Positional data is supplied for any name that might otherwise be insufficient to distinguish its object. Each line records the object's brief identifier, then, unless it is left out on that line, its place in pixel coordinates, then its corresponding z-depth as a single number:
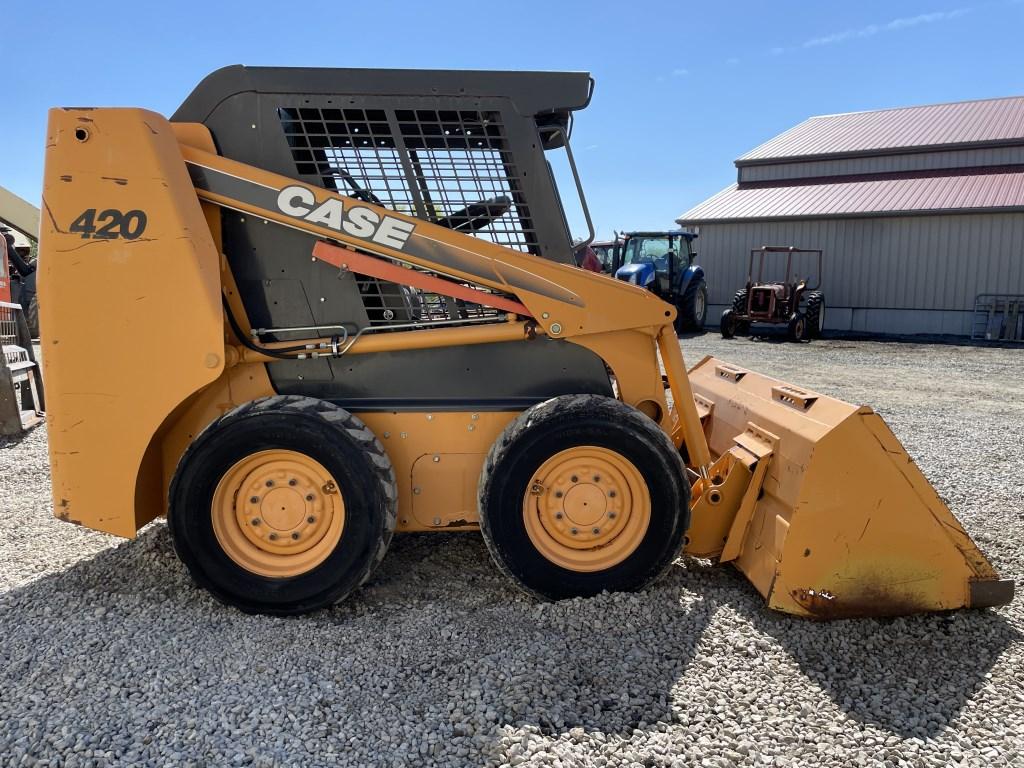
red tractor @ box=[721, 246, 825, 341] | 18.38
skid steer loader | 3.20
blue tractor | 18.53
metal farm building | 19.75
